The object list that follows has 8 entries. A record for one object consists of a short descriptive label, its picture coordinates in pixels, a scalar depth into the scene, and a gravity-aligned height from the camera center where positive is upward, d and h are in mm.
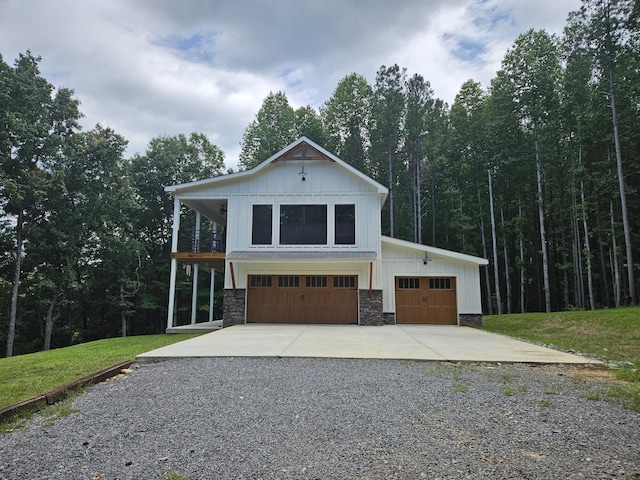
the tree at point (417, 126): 22688 +9694
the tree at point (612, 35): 15365 +10556
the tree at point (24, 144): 16500 +6433
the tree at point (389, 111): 22828 +10675
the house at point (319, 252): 13578 +1294
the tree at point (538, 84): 19011 +10324
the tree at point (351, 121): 26188 +11812
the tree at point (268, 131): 26234 +11109
